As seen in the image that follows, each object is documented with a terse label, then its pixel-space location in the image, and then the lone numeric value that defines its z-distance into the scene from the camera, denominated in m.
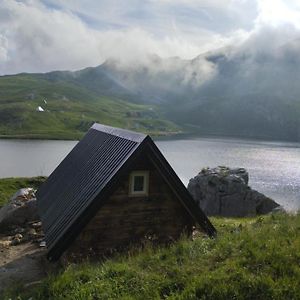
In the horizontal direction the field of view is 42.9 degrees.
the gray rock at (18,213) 26.98
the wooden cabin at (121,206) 16.94
